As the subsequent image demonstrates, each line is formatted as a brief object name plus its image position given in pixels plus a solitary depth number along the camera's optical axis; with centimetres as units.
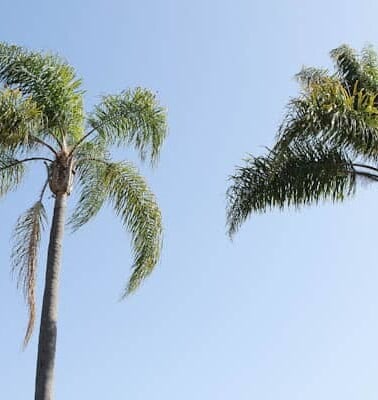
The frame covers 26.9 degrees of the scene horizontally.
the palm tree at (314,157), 1325
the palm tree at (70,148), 1395
